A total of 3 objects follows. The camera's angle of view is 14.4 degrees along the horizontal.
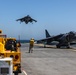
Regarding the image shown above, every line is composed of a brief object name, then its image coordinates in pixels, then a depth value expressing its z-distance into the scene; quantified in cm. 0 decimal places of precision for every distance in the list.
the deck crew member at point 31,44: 3777
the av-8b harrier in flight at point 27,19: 7619
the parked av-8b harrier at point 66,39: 5782
